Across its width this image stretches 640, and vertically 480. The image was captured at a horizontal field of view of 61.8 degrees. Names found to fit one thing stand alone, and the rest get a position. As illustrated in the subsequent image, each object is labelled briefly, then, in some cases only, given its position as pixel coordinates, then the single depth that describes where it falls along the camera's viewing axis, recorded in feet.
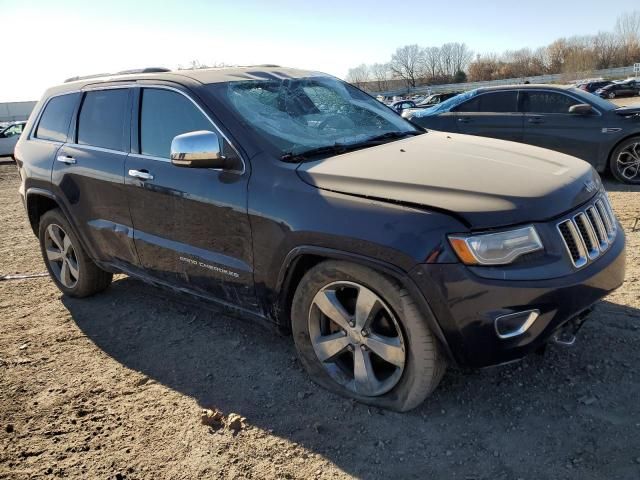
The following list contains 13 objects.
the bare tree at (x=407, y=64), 387.75
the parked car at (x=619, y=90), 130.31
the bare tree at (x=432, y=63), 388.98
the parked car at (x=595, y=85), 141.85
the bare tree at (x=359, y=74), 383.04
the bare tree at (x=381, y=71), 390.99
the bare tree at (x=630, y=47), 298.35
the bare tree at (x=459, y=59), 398.83
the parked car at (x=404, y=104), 75.02
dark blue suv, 7.69
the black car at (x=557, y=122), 24.98
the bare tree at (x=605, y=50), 304.09
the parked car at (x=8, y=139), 67.92
